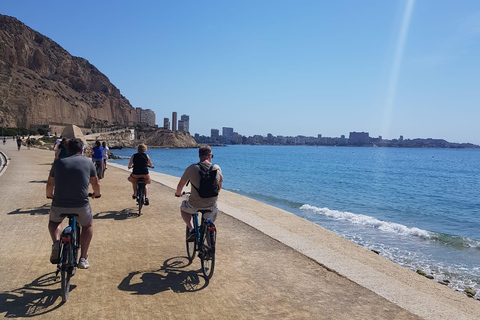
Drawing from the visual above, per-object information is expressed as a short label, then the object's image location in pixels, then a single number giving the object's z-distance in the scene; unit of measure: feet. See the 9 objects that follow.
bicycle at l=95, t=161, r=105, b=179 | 49.29
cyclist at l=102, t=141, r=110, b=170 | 50.02
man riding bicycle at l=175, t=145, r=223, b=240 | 18.11
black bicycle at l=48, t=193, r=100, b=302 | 14.62
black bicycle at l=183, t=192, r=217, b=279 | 17.74
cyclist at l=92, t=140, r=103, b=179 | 48.08
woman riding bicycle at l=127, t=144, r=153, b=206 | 32.68
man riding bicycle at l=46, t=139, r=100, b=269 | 15.29
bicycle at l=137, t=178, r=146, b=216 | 32.94
